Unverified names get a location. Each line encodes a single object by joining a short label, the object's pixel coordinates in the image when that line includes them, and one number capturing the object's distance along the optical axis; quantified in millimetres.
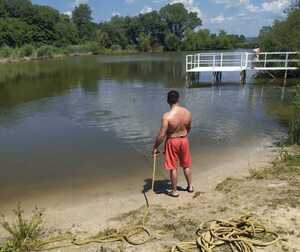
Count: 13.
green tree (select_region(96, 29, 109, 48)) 95250
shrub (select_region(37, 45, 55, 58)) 64688
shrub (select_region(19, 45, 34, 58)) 61847
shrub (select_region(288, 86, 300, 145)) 8219
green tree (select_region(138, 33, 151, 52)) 94400
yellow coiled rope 3867
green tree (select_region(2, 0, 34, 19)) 85200
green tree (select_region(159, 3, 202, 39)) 102125
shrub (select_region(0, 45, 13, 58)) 58406
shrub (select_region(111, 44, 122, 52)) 93812
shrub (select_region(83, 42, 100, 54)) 80938
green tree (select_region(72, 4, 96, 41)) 101000
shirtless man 5156
